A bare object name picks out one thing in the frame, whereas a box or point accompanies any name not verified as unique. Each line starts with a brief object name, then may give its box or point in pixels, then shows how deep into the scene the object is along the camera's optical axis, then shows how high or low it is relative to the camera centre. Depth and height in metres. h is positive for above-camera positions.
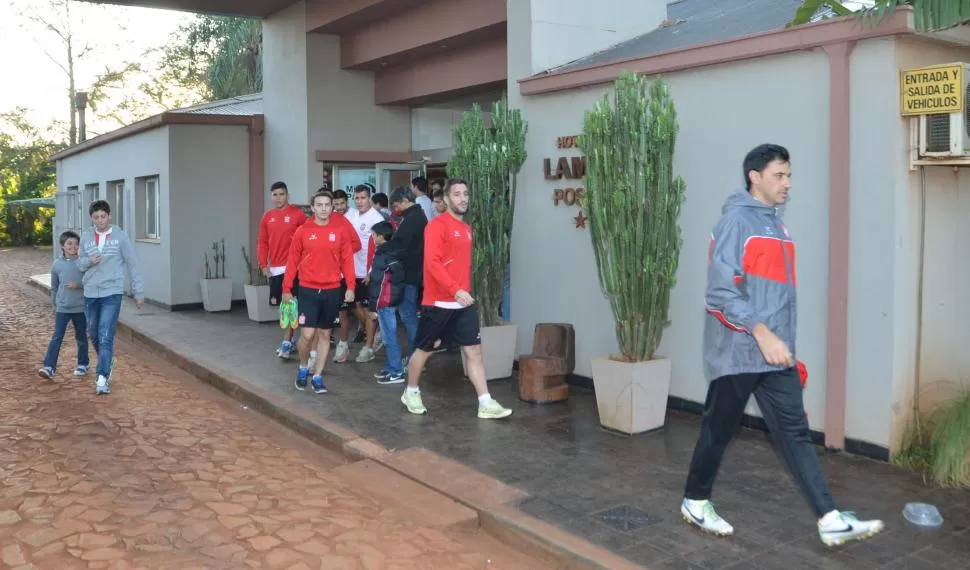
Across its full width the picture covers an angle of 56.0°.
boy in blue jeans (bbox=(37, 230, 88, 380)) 8.76 -0.46
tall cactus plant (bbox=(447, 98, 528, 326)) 8.41 +0.55
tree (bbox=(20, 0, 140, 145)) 40.69 +7.88
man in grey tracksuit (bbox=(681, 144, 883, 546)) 4.36 -0.38
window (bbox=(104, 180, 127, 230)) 18.08 +0.87
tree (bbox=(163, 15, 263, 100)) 27.45 +5.98
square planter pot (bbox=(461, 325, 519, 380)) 8.58 -1.02
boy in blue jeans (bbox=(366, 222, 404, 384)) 8.22 -0.47
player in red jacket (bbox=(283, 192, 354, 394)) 8.02 -0.29
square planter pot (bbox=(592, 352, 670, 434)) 6.56 -1.11
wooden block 8.09 -0.87
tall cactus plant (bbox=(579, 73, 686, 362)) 6.59 +0.31
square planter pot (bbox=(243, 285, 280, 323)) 13.27 -0.95
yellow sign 5.35 +0.90
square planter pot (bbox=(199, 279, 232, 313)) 14.38 -0.84
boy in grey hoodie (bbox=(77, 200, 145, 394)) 8.48 -0.35
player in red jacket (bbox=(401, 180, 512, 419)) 6.96 -0.41
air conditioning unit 5.38 +0.64
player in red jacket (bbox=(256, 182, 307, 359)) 10.31 +0.06
